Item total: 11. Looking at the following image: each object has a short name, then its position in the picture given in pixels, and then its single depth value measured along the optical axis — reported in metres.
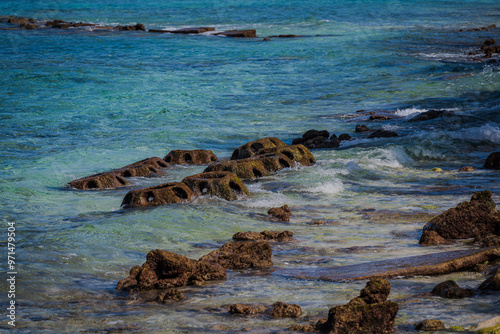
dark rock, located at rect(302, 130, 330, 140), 27.81
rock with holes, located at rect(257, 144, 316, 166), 22.30
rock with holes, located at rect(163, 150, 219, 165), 24.34
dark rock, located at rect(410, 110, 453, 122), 31.74
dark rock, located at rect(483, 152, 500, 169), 21.27
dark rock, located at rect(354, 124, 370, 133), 29.56
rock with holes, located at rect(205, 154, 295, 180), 20.41
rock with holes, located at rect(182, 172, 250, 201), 17.80
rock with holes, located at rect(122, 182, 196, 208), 17.30
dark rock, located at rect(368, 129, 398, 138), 27.87
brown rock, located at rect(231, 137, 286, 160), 22.98
